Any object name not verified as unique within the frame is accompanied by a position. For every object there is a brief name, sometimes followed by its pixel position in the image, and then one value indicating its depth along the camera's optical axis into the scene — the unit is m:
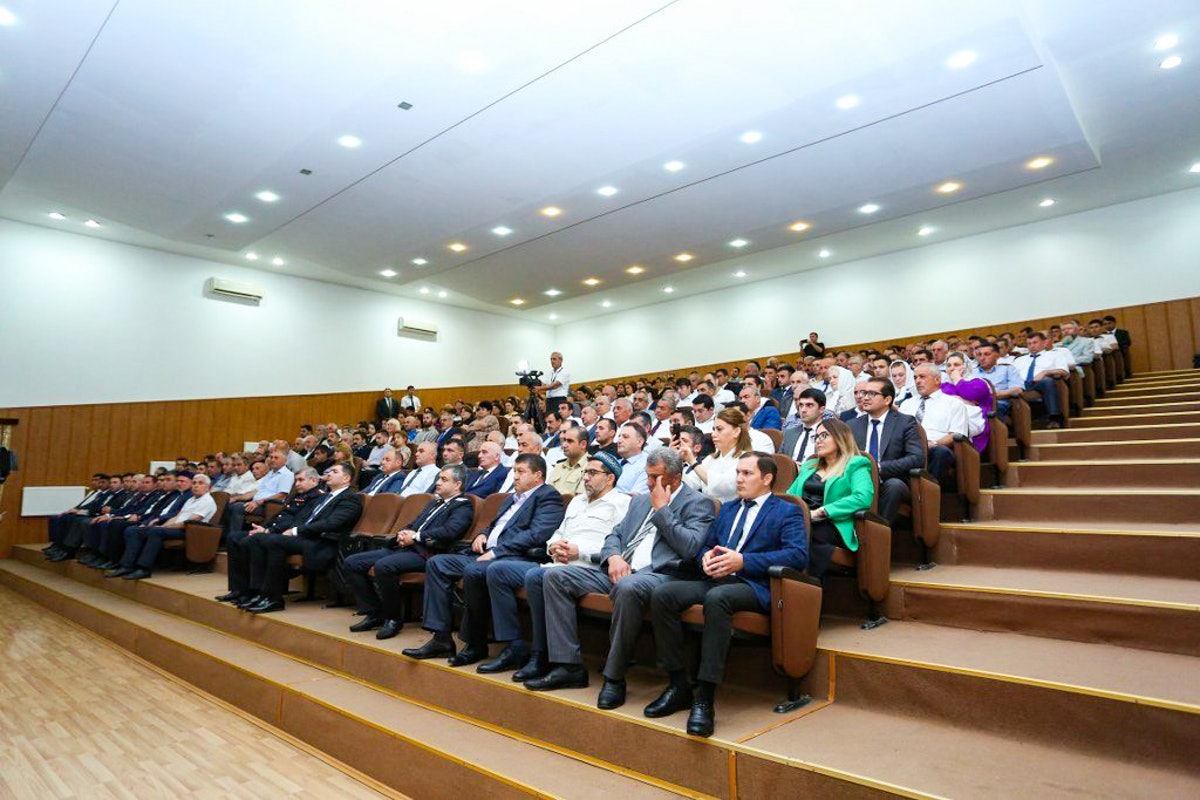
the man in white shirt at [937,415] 2.83
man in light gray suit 1.98
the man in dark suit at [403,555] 2.95
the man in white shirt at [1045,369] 4.16
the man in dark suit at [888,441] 2.49
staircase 1.45
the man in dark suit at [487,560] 2.52
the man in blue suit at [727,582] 1.78
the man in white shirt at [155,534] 4.82
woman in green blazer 2.21
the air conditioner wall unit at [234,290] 7.88
